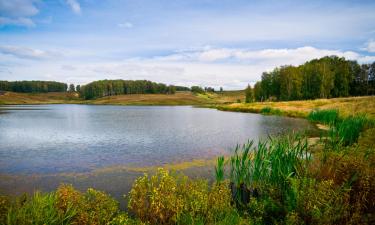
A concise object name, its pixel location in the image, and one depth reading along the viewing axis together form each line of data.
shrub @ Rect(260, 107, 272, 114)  54.56
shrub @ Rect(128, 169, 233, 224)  6.07
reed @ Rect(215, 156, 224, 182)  8.79
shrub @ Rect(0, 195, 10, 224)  5.16
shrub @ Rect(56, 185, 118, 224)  5.61
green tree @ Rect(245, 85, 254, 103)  101.75
